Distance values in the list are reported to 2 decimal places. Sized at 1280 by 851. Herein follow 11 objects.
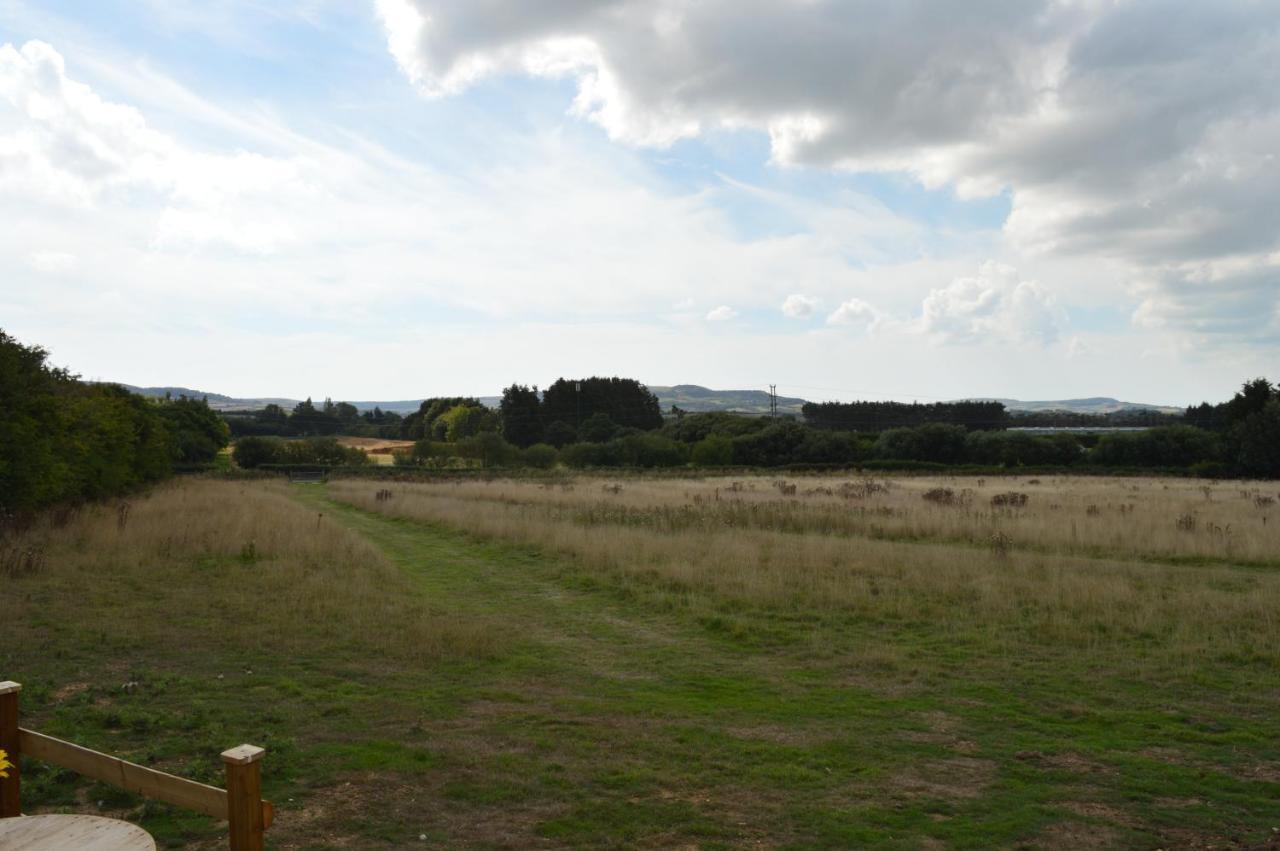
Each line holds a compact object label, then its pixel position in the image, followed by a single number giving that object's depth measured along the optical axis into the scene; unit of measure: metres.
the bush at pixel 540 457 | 71.25
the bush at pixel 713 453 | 69.19
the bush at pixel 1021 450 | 62.06
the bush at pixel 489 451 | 69.62
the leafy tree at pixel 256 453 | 74.75
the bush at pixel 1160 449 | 58.66
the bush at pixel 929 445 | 63.53
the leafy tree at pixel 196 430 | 67.81
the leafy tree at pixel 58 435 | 18.56
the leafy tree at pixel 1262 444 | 47.81
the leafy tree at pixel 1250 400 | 55.16
